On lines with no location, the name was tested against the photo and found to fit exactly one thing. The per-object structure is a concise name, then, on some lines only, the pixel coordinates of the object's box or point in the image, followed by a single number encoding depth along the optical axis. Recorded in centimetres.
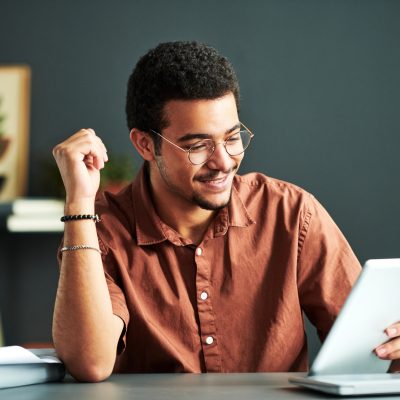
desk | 147
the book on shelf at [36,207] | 290
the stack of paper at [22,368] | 156
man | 187
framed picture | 304
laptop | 145
